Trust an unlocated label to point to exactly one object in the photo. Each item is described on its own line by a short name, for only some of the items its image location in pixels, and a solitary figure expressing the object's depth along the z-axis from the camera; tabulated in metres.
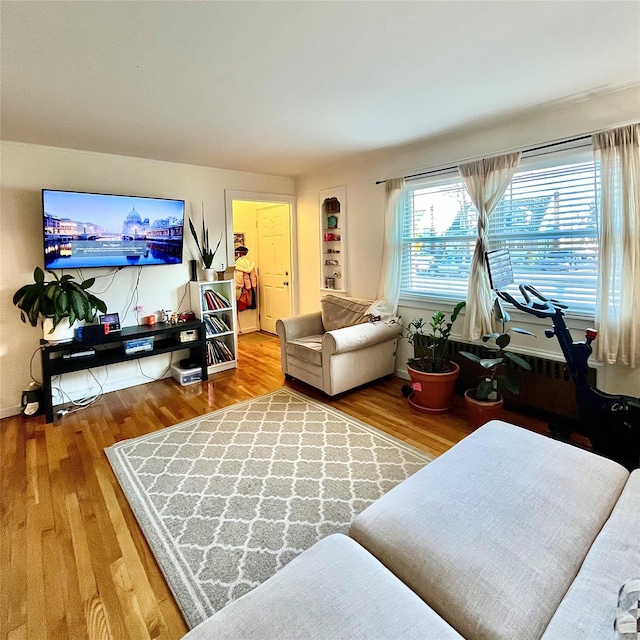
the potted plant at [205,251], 4.17
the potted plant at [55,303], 2.93
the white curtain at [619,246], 2.31
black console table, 3.09
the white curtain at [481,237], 2.95
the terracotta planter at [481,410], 2.73
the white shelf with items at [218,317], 4.20
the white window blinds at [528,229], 2.63
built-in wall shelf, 4.36
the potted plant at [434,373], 3.09
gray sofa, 0.90
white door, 5.41
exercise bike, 2.16
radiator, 2.81
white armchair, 3.31
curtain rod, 2.53
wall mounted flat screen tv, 3.21
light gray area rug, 1.66
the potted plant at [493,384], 2.64
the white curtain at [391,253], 3.70
